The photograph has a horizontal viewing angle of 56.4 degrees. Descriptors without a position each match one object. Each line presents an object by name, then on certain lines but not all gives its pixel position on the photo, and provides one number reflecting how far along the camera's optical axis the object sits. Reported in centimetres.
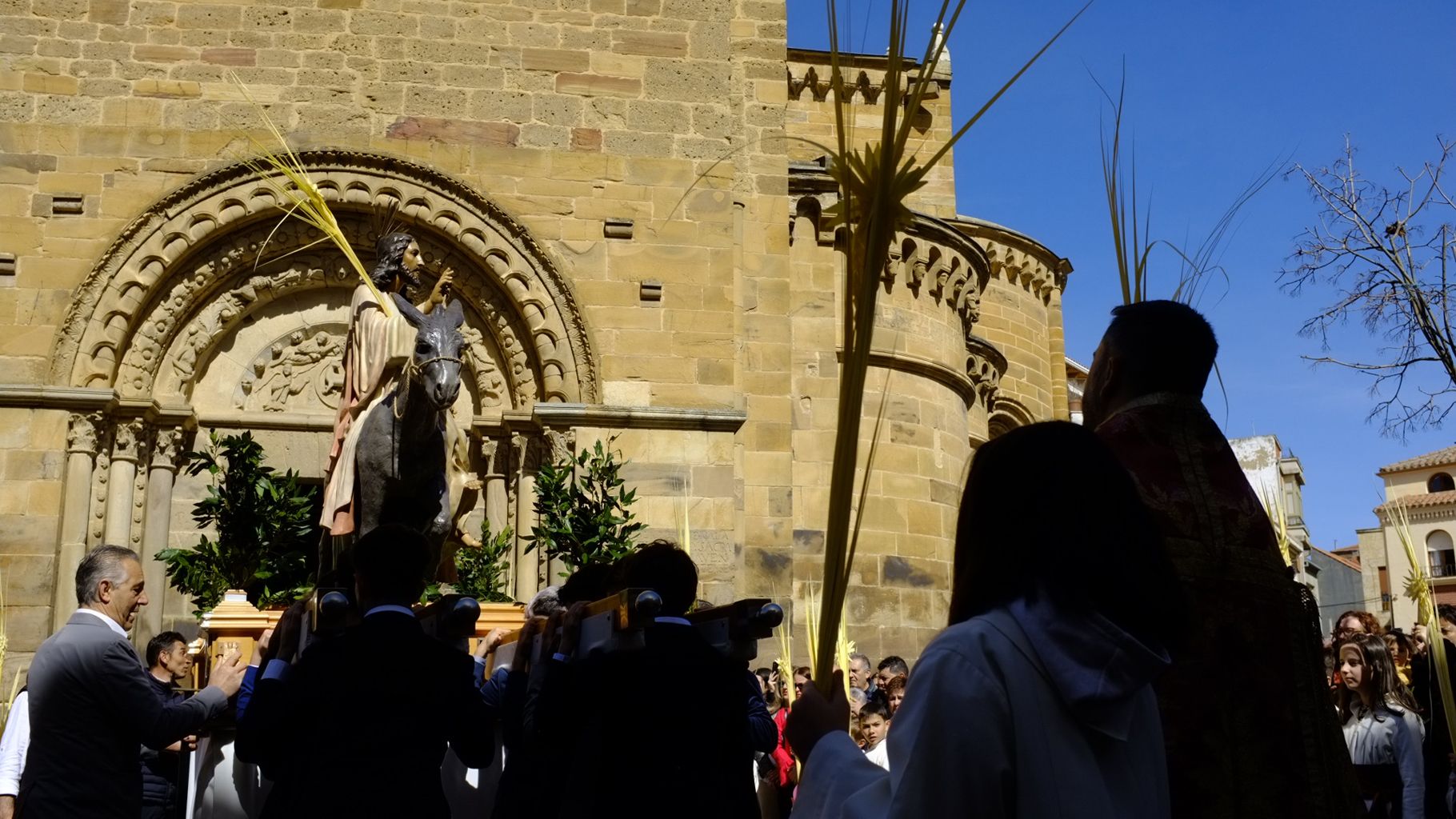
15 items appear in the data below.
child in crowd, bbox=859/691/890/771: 688
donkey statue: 734
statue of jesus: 771
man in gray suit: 475
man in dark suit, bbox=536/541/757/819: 404
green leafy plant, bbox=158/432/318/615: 870
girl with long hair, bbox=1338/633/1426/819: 587
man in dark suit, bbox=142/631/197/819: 621
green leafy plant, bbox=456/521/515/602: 1003
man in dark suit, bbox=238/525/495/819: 371
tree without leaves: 1312
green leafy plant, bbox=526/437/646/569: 1025
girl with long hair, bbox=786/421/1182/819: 195
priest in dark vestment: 287
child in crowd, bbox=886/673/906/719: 797
